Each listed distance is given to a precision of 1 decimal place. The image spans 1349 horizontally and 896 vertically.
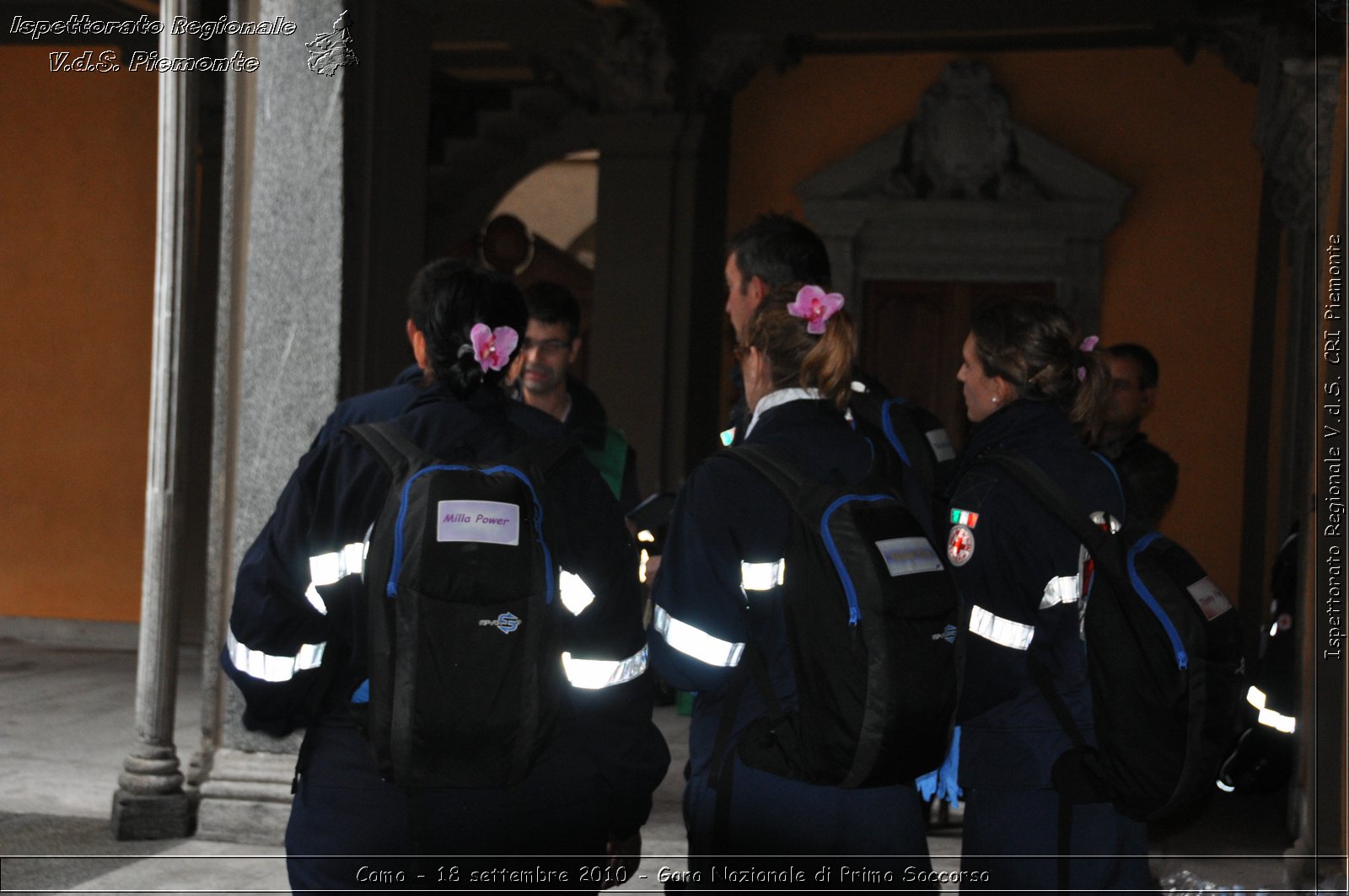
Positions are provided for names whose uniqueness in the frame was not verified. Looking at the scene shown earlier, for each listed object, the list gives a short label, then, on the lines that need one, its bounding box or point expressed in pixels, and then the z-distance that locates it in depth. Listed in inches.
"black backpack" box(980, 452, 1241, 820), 233.5
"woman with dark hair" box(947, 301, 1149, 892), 239.3
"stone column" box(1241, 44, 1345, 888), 412.5
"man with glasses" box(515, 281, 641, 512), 414.0
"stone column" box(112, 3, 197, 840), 430.3
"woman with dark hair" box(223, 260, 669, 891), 206.4
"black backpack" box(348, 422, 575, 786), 194.9
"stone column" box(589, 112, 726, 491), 843.4
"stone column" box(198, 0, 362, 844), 421.4
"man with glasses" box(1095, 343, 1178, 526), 427.8
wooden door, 870.4
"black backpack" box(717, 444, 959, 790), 198.2
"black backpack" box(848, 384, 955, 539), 274.5
